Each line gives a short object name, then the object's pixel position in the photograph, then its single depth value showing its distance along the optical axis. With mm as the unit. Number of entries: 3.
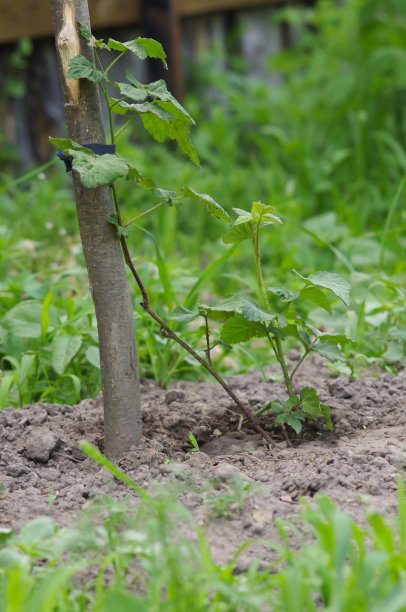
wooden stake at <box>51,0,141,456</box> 2814
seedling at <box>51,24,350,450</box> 2771
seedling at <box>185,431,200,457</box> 2903
